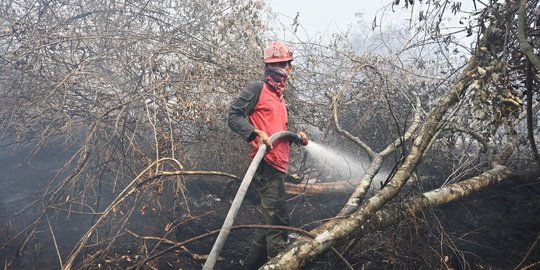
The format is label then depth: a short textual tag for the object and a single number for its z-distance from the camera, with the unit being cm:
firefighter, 288
